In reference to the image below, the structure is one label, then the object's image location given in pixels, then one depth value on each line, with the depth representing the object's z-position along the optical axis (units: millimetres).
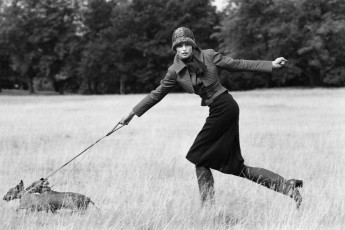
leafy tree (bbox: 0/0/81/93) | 56469
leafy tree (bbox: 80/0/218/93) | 56219
